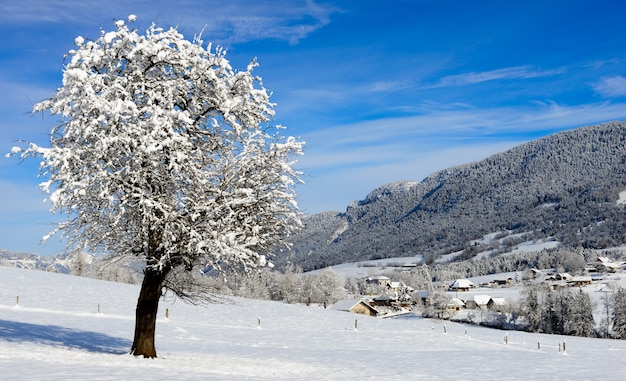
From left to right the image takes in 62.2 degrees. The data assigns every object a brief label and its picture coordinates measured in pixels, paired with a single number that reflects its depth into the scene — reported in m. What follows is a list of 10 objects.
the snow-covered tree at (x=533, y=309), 97.75
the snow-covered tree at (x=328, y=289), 127.81
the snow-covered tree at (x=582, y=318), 92.46
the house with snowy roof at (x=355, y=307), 118.19
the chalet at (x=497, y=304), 130.24
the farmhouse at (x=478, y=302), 150.50
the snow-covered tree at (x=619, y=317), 90.69
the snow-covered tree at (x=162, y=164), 16.73
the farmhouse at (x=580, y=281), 176.12
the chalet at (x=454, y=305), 132.65
